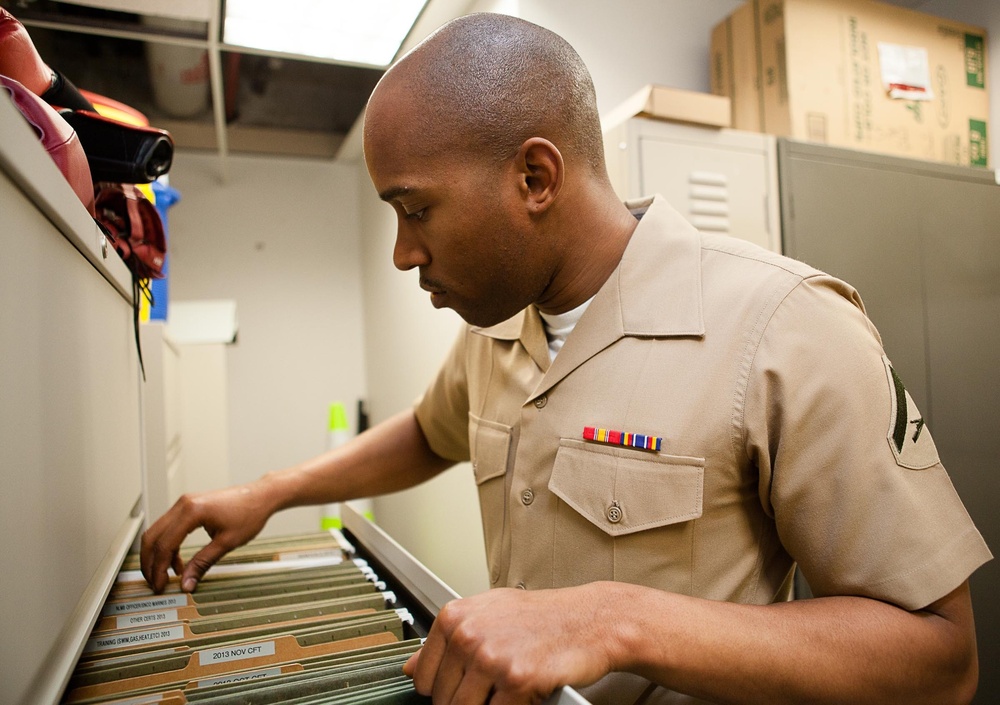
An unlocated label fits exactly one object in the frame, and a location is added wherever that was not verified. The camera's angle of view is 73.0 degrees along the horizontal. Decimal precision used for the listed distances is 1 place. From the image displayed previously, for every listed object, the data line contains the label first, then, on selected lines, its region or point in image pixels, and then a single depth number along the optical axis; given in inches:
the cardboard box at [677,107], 60.7
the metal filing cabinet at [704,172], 61.4
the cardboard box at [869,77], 72.4
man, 23.3
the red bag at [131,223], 39.7
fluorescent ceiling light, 79.0
